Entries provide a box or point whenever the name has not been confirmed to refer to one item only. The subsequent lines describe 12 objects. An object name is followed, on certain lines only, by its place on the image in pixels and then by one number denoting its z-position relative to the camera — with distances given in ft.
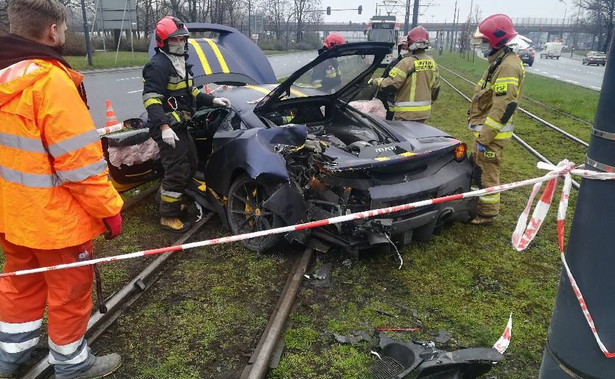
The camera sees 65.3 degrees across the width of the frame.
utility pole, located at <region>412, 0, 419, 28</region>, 70.53
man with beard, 7.72
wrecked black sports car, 12.81
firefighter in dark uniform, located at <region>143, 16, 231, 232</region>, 14.99
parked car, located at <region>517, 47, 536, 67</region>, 130.12
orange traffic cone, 26.40
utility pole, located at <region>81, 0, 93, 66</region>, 68.13
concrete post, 5.45
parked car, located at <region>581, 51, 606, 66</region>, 152.66
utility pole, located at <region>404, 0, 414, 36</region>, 86.77
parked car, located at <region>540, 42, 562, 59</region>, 197.98
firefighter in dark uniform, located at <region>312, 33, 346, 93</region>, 15.97
